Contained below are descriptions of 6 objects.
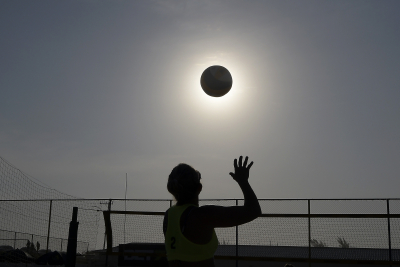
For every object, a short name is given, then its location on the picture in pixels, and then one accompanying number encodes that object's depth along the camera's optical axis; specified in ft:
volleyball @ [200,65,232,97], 23.77
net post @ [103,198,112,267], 31.04
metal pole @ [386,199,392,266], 33.69
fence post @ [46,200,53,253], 49.80
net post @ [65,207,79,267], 26.76
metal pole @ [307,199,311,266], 35.46
